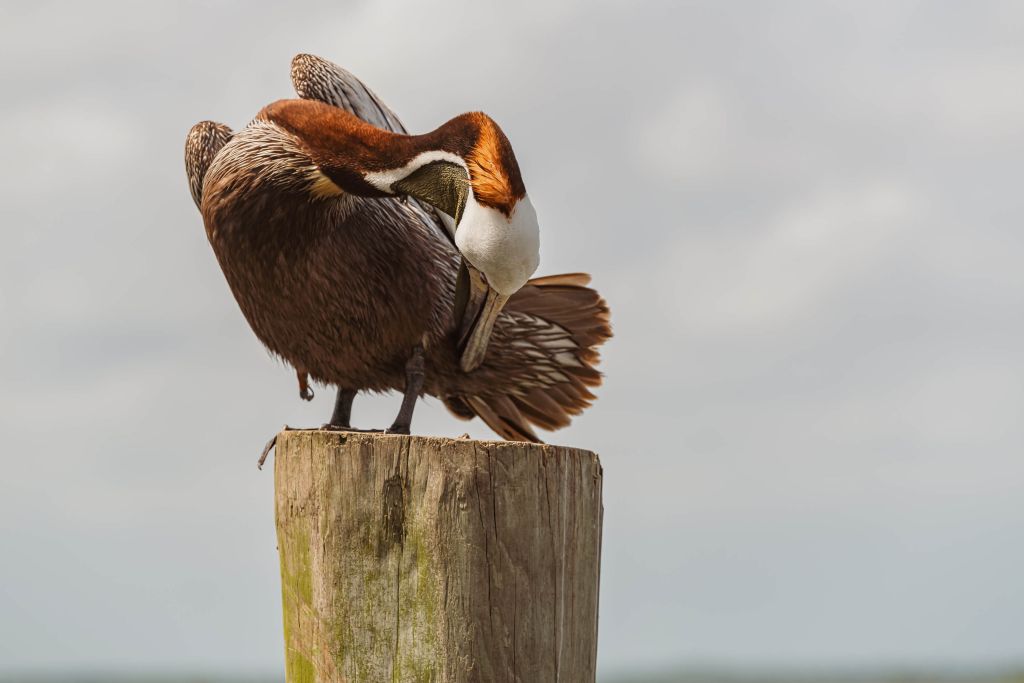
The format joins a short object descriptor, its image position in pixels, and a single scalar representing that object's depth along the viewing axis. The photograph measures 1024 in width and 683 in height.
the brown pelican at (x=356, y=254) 7.95
